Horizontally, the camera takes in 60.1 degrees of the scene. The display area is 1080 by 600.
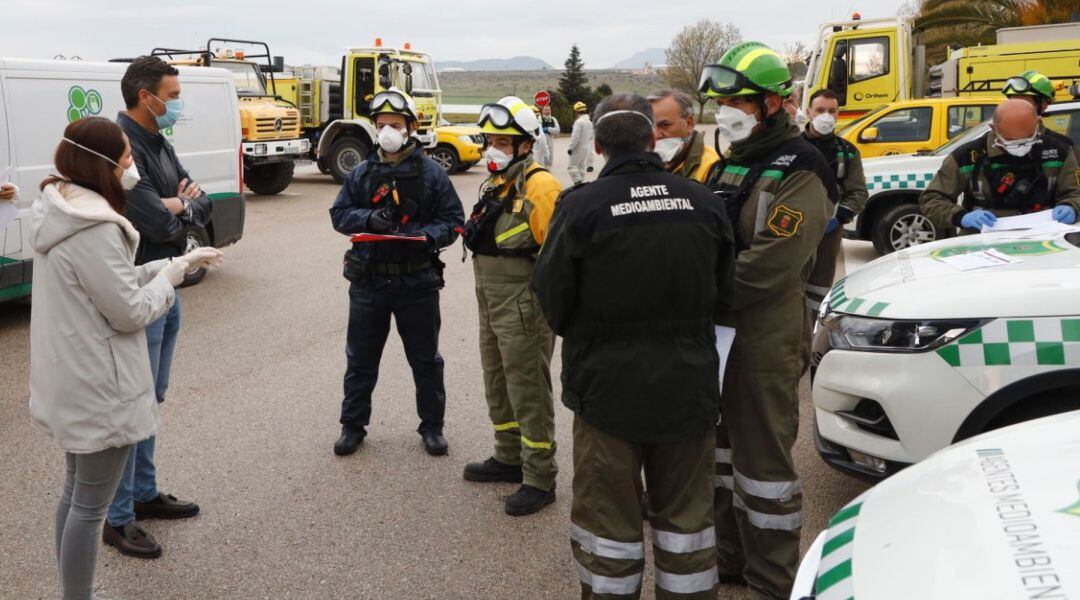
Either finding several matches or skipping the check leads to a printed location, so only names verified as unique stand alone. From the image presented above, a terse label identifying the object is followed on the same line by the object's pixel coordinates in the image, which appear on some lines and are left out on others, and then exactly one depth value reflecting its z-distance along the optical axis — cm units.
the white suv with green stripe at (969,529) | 161
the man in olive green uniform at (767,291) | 312
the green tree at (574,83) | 4744
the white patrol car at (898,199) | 941
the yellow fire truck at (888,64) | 1327
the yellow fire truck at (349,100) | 1847
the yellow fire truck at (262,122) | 1568
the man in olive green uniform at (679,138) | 396
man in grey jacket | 383
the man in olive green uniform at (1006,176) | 515
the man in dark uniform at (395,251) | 467
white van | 723
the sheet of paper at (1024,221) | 493
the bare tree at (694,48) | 5178
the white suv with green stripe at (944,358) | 340
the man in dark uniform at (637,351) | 268
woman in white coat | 292
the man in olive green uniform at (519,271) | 416
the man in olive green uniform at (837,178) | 592
